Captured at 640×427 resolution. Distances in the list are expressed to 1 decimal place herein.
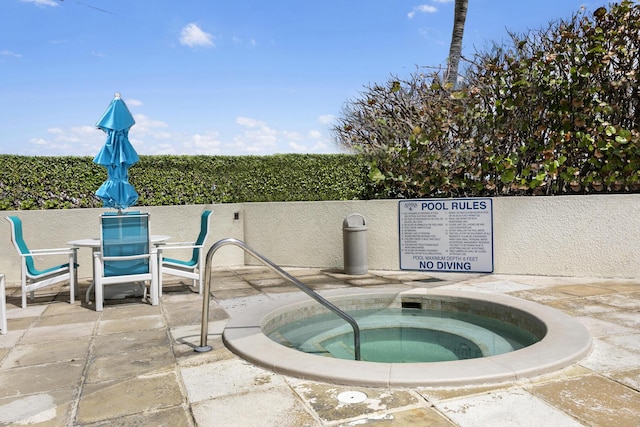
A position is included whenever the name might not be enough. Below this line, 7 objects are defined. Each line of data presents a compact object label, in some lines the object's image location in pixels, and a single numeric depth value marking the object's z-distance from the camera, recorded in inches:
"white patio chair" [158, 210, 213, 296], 245.6
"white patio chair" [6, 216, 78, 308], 226.1
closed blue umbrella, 250.1
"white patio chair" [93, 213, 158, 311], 222.3
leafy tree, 284.5
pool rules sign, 270.4
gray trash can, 302.2
